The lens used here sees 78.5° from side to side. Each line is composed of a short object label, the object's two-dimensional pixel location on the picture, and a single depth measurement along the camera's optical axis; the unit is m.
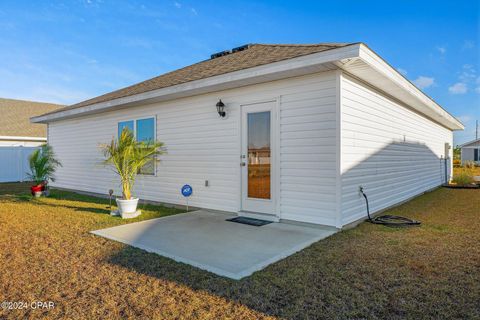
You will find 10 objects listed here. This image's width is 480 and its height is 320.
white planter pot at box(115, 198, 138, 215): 5.66
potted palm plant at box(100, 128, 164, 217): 5.85
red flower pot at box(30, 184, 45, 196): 8.60
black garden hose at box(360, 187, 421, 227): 4.99
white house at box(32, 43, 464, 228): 4.63
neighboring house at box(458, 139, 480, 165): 28.12
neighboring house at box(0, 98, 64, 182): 14.24
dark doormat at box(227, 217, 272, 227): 5.00
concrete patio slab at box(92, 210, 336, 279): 3.21
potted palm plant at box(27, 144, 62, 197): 8.66
